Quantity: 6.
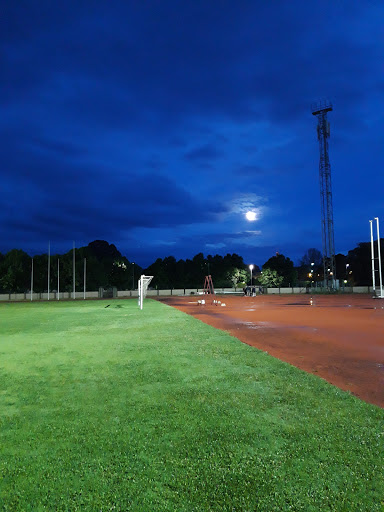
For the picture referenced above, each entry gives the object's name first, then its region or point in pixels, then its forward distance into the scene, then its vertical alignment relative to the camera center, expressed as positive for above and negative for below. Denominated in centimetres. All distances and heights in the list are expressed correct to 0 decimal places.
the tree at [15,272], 6038 +167
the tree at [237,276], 7481 +10
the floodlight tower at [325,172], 5806 +1810
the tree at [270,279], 7412 -57
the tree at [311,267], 11456 +330
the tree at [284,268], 7775 +187
